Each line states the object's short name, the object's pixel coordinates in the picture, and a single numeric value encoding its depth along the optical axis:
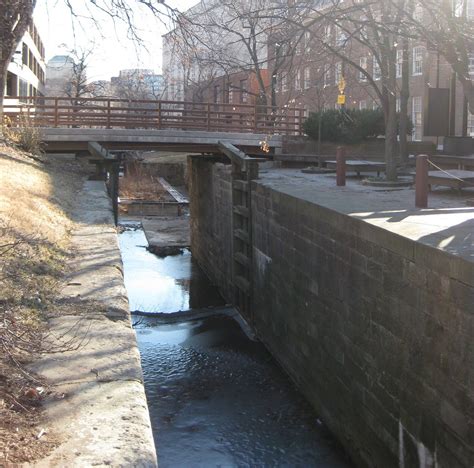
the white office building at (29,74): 51.12
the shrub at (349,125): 25.28
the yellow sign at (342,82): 18.39
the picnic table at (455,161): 17.25
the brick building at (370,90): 22.59
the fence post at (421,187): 10.46
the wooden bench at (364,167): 17.56
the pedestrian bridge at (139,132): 24.27
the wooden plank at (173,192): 33.92
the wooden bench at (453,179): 12.63
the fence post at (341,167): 15.30
